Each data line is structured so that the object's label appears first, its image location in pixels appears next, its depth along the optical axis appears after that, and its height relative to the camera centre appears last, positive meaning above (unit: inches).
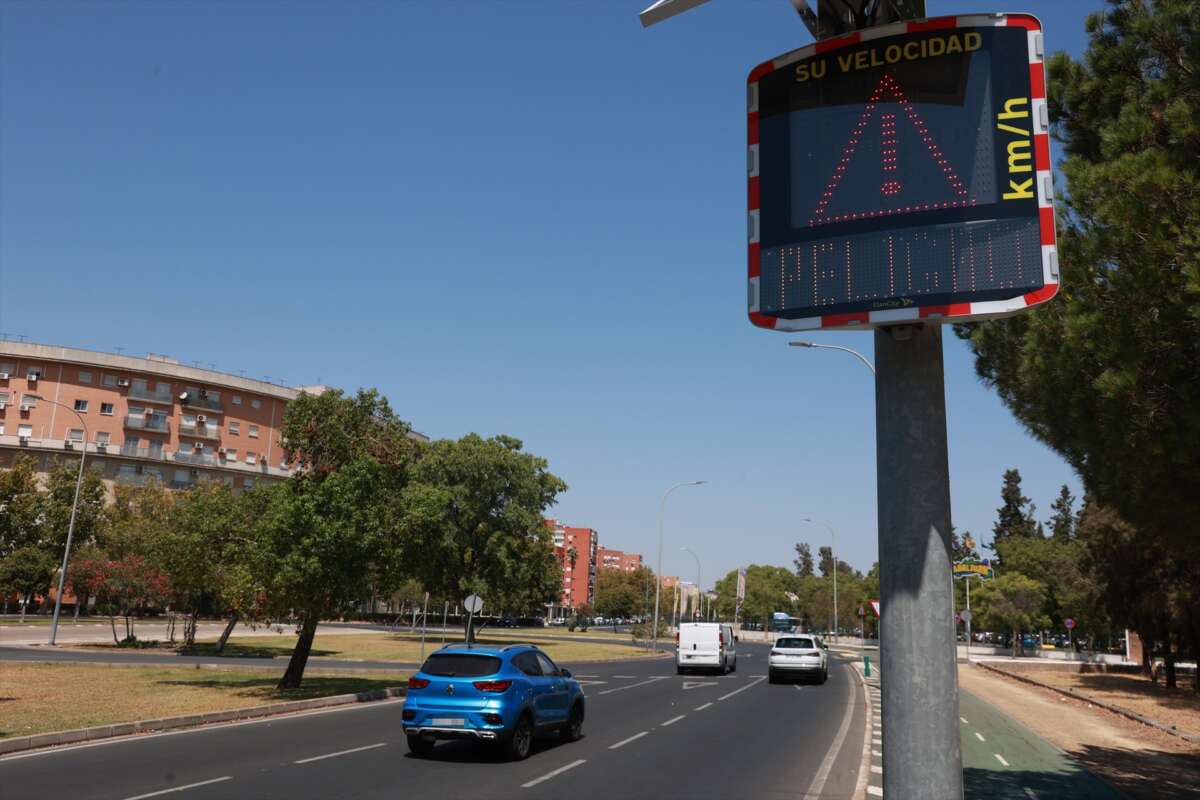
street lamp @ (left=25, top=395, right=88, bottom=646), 1530.9 -40.7
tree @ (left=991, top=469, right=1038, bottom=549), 4331.4 +428.3
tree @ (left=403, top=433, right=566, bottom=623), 2340.1 +152.4
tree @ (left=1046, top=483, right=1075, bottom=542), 4353.8 +433.7
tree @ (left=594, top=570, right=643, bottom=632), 5438.0 -77.7
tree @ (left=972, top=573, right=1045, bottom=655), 2490.2 -3.7
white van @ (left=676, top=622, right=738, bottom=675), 1513.3 -102.6
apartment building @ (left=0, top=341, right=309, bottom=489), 2994.6 +514.5
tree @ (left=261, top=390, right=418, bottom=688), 864.3 +57.0
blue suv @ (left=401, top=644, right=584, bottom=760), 522.9 -73.4
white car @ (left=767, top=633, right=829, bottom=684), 1302.9 -103.0
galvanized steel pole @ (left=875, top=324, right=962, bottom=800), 116.5 +2.9
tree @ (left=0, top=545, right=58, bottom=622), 2196.1 -36.7
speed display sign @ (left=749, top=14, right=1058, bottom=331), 128.0 +63.8
